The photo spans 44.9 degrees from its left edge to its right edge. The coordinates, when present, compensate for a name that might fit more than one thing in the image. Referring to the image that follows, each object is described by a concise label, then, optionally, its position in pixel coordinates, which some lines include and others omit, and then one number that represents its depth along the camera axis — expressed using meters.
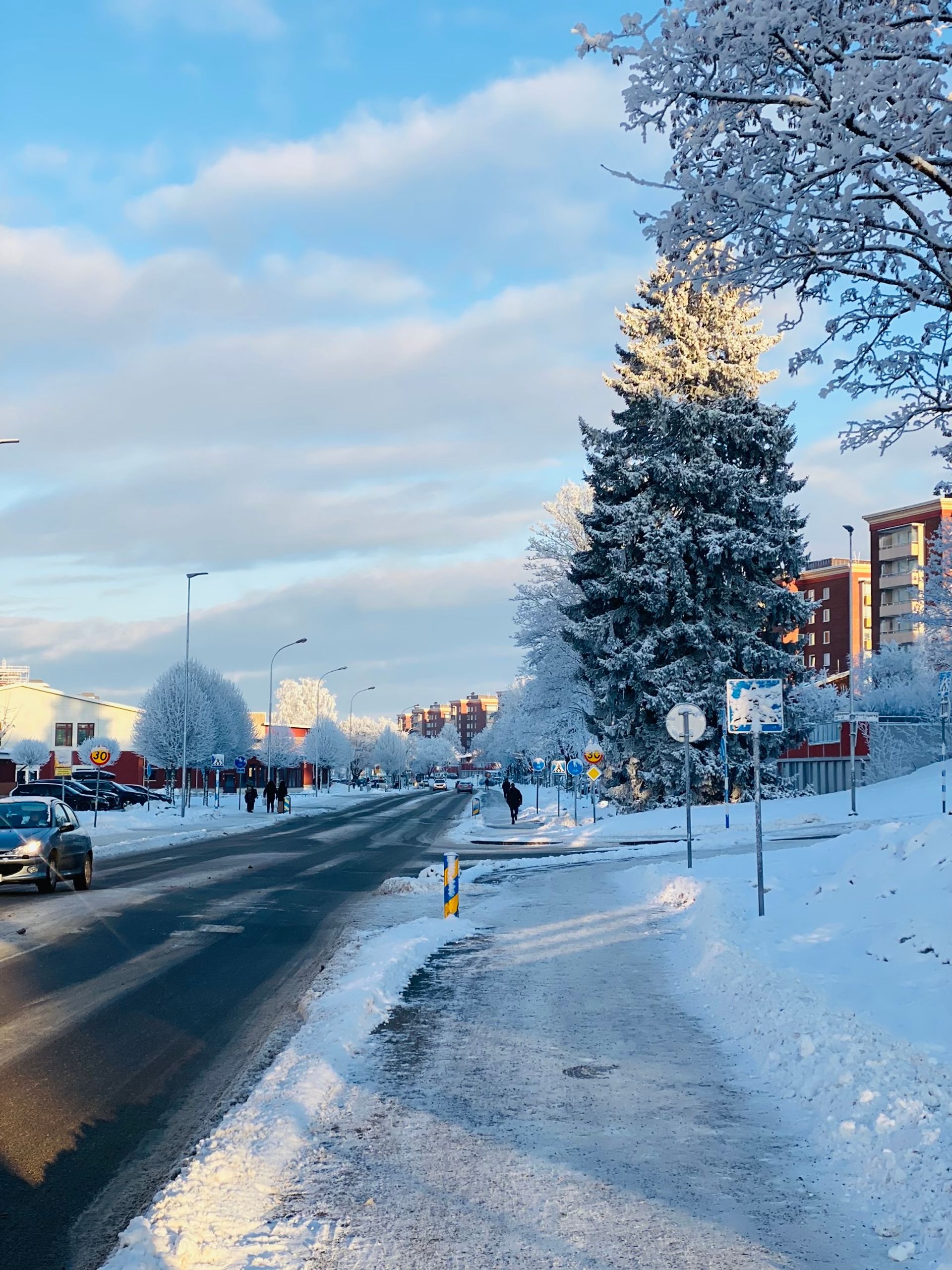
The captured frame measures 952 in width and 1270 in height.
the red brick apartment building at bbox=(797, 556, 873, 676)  104.12
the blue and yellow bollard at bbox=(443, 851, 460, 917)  15.24
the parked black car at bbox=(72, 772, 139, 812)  72.00
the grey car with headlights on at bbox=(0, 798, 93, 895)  18.86
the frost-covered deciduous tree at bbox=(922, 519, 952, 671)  44.28
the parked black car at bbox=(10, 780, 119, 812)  63.22
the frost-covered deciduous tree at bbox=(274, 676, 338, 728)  193.88
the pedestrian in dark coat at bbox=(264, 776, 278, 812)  57.44
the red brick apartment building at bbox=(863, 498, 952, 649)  91.25
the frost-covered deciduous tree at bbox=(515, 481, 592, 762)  50.06
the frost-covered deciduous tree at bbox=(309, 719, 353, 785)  142.50
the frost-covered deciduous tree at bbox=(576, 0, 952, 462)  7.70
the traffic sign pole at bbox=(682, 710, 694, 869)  20.01
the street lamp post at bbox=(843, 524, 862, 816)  33.84
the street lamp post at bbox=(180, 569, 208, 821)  54.23
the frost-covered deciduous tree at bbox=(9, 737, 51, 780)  96.38
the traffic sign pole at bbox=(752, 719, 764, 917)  13.21
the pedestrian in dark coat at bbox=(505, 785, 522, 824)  45.06
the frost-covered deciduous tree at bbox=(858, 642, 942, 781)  49.47
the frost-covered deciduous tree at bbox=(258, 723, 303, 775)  128.38
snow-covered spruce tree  38.22
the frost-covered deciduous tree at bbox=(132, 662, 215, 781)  82.25
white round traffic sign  21.00
